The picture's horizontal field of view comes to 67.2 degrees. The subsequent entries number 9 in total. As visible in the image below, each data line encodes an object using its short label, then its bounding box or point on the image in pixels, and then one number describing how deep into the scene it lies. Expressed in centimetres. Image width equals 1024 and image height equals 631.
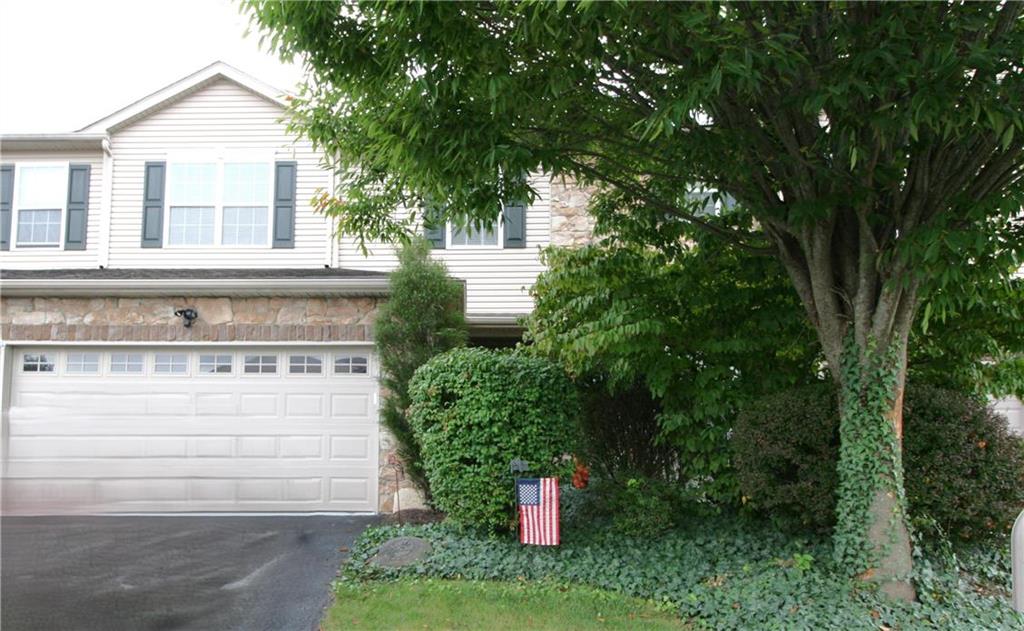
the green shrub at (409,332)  941
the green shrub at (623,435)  849
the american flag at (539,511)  709
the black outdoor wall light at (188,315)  1023
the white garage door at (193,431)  1023
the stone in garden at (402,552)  718
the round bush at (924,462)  633
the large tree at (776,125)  465
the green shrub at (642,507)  727
